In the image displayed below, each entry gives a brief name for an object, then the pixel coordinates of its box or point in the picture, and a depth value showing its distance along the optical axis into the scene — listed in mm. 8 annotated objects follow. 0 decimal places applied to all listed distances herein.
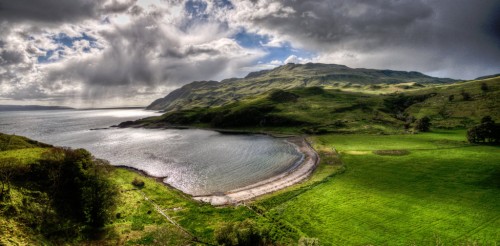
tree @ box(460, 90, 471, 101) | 192375
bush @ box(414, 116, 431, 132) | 142125
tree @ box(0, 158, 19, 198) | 30836
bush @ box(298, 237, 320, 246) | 33191
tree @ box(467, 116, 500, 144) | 103812
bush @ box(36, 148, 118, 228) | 38062
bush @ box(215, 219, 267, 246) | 37438
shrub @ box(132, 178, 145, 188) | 68438
